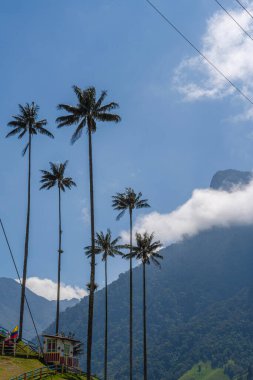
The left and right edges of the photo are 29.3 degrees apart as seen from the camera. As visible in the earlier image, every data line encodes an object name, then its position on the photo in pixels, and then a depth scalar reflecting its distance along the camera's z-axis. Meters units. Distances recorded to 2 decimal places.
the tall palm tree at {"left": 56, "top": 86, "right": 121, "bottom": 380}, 46.09
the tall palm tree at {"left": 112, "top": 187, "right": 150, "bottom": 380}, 70.94
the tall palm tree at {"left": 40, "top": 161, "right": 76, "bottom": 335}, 71.56
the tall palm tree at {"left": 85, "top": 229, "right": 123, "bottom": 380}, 75.88
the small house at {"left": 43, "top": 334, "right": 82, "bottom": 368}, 54.66
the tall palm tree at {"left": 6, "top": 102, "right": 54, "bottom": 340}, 66.69
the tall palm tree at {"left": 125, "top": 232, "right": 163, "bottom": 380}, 69.00
